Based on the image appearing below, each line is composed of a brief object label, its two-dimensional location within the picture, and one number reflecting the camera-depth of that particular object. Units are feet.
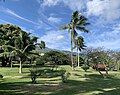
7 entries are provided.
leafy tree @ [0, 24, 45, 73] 57.05
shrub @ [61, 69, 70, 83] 40.39
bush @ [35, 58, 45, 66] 81.44
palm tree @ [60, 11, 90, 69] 68.11
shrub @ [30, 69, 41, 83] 38.53
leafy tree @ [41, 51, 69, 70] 70.34
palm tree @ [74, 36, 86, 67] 88.51
